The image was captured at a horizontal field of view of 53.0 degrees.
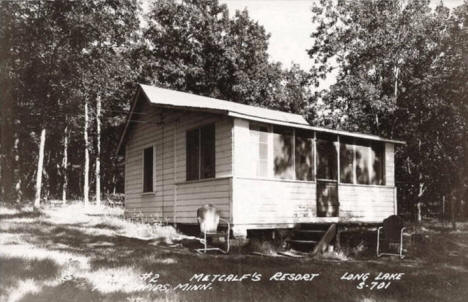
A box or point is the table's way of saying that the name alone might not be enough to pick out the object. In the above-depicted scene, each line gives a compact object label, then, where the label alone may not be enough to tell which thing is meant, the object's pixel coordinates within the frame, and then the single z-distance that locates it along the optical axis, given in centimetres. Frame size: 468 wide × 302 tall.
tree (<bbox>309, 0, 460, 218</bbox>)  2684
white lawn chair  1172
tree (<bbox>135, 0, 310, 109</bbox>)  3509
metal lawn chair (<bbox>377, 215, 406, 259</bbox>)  1282
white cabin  1316
